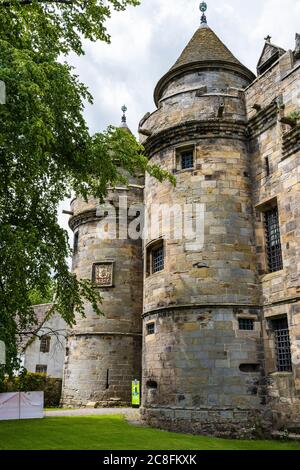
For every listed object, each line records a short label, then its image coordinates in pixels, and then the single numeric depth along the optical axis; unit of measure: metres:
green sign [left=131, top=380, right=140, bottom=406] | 17.05
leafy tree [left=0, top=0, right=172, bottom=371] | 7.44
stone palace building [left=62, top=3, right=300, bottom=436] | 11.20
